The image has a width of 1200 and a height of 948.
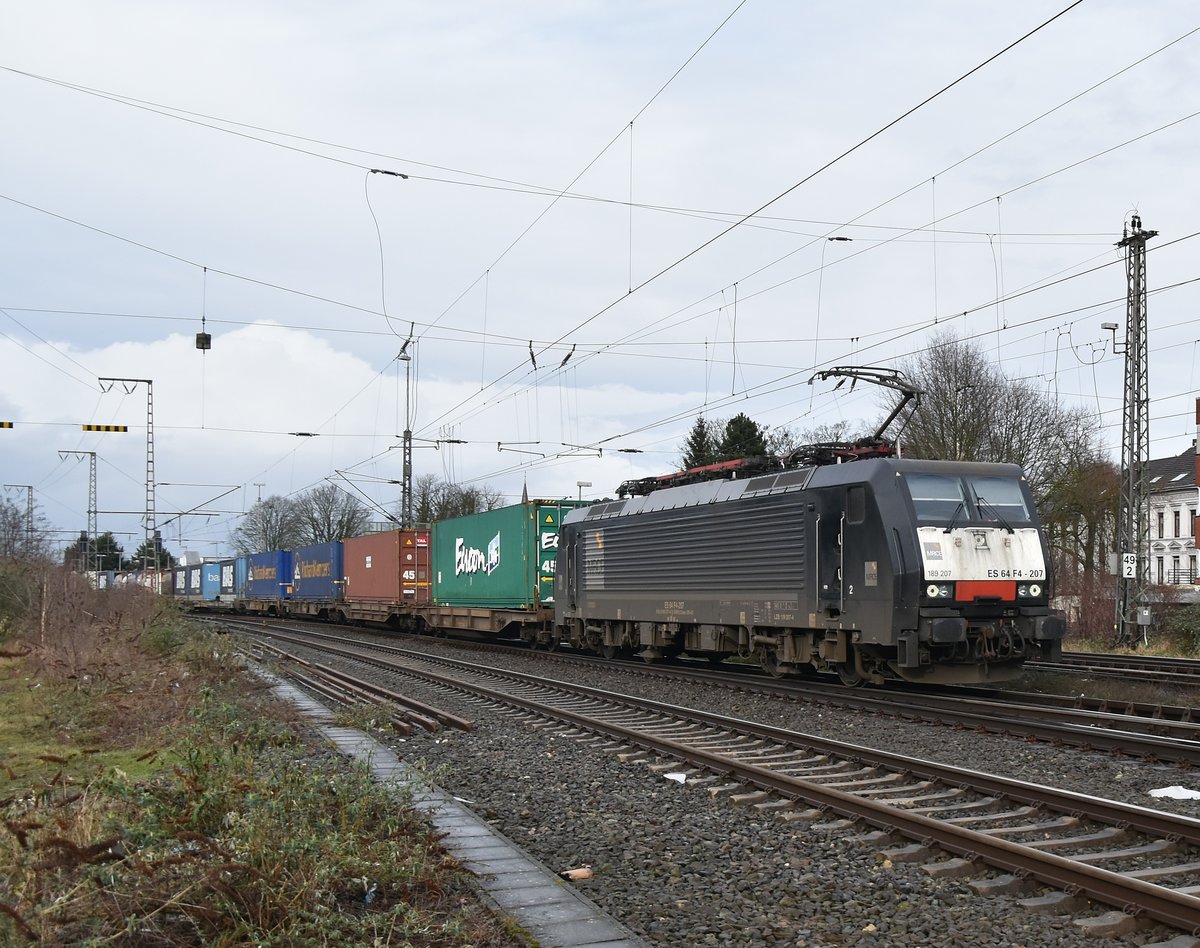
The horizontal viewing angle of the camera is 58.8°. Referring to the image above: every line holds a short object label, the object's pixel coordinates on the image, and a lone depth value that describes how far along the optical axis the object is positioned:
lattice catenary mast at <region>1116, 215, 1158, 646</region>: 23.53
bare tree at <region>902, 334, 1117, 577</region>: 37.06
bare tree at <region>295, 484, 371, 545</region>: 82.88
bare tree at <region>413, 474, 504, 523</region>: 72.25
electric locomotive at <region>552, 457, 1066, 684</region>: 13.41
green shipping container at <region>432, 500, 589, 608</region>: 25.66
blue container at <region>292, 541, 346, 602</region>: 41.41
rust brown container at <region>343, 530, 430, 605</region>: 33.81
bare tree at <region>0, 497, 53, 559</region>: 29.56
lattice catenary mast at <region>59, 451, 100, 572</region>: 52.31
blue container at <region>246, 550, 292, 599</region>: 49.19
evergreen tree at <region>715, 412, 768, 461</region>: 56.59
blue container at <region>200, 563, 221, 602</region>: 62.13
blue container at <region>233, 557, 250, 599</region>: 56.60
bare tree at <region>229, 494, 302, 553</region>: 84.81
